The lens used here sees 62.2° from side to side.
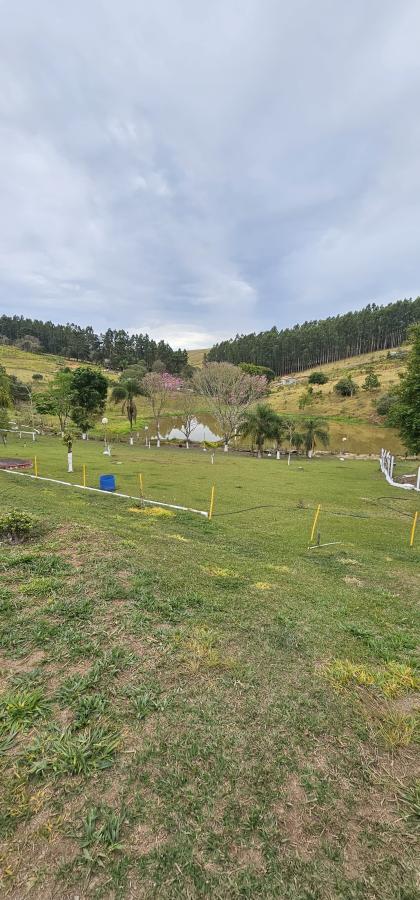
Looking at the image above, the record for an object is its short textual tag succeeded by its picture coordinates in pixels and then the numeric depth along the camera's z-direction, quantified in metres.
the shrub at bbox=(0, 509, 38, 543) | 6.26
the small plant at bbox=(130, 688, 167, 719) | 2.85
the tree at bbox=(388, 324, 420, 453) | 17.52
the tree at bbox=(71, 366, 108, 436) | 39.56
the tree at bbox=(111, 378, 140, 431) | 41.75
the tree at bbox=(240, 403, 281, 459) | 32.88
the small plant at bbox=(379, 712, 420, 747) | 2.72
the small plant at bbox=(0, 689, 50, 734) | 2.66
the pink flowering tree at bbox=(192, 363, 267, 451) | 36.94
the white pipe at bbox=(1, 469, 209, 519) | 11.17
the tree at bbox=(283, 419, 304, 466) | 34.38
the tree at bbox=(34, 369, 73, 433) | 35.25
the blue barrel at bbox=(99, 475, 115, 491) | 13.46
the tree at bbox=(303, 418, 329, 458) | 33.53
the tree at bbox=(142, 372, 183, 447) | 40.75
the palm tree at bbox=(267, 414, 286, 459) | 33.28
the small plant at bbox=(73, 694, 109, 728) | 2.70
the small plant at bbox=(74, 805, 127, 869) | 1.91
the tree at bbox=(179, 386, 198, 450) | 40.19
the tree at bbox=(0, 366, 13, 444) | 24.45
